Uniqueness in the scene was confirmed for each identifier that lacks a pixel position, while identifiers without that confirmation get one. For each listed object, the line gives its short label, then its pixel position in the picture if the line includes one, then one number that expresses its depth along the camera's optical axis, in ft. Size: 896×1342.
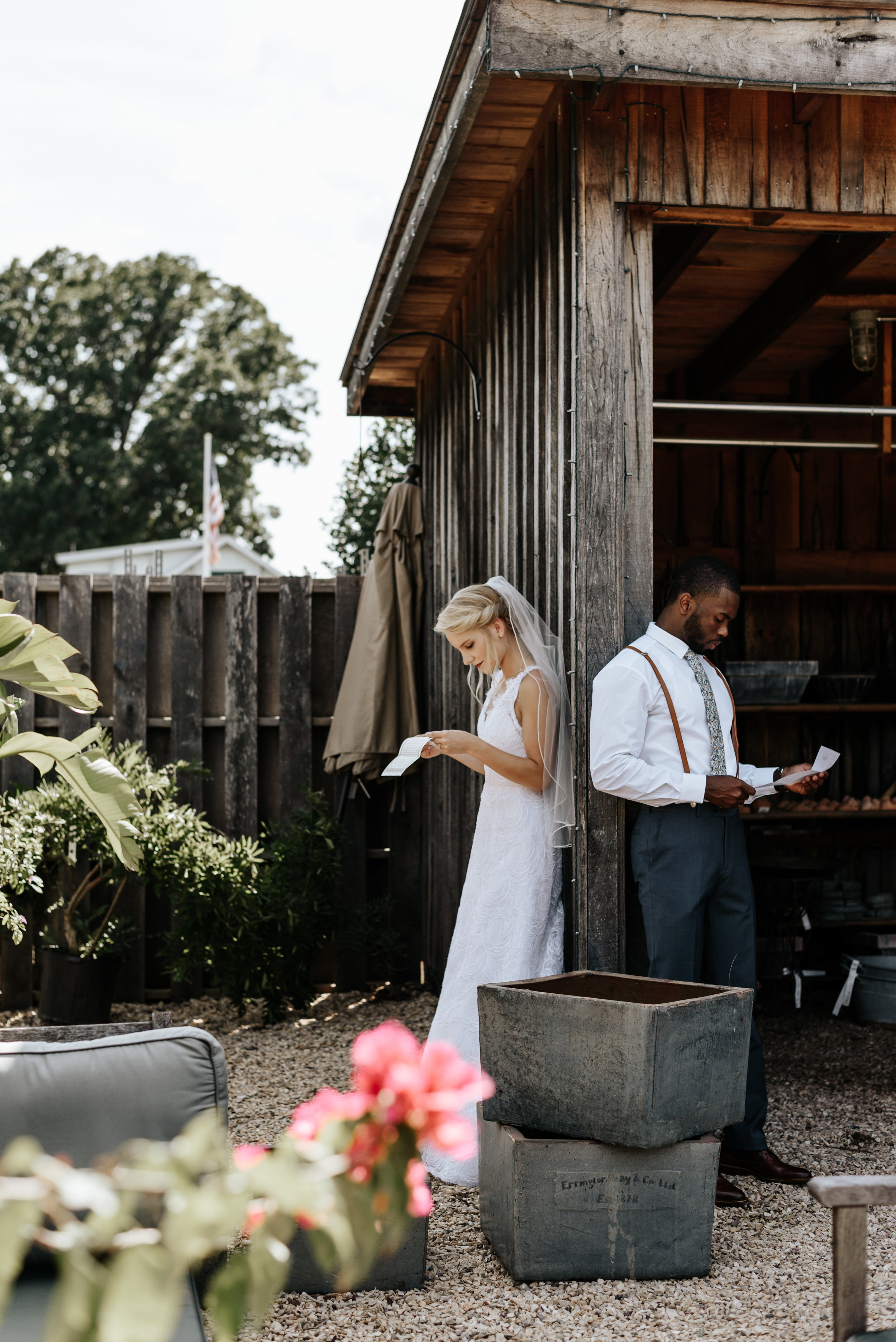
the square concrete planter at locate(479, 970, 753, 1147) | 8.50
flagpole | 56.13
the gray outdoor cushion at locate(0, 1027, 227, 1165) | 6.76
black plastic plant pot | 16.48
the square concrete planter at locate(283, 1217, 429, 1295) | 8.61
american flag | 57.21
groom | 10.25
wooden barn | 10.20
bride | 11.33
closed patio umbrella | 17.99
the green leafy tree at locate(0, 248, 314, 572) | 75.66
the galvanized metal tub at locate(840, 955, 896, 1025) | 17.67
